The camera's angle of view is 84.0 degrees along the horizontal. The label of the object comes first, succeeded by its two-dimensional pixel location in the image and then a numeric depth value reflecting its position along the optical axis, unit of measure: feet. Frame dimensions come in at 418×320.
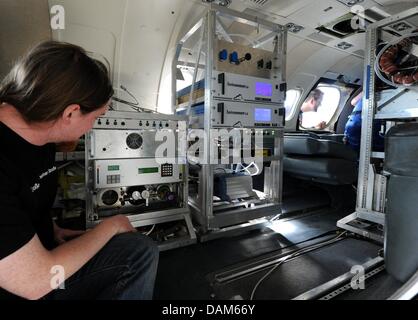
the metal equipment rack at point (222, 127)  6.89
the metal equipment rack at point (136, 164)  5.79
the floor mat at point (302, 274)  4.90
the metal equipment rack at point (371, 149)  7.56
